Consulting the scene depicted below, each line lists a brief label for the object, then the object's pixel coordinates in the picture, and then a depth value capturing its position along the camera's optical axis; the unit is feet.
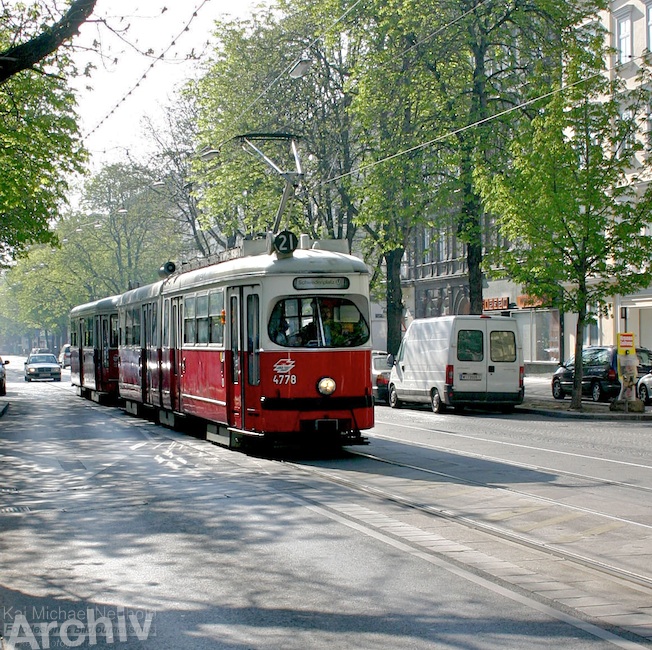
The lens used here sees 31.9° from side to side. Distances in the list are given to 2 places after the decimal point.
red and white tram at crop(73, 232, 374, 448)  51.21
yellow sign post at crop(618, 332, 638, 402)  87.97
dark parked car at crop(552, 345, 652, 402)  106.83
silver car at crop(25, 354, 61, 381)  211.00
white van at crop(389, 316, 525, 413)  91.56
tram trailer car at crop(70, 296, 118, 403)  104.88
